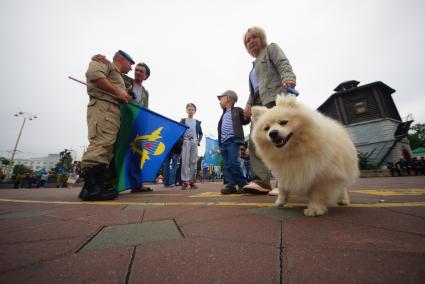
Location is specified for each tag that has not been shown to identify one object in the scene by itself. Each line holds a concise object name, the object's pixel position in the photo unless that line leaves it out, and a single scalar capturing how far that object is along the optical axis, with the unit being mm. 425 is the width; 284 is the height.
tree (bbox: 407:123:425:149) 45206
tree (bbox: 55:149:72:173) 61991
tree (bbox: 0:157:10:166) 77012
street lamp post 32688
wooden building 21703
